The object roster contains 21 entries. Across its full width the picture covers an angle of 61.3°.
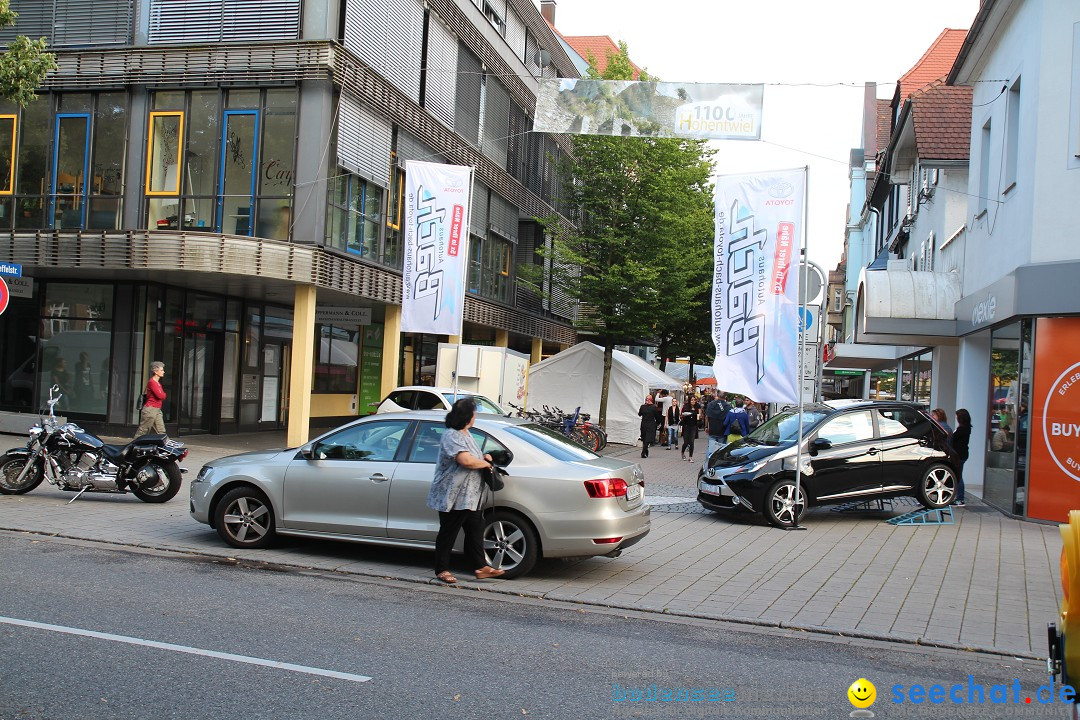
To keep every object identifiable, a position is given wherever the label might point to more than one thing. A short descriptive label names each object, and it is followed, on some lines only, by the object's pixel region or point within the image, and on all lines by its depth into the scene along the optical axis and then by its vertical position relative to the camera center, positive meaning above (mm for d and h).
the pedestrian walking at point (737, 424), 17062 -826
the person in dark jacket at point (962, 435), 15273 -724
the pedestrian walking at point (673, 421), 28500 -1389
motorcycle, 11828 -1556
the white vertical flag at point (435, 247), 14656 +1901
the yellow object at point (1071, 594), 3449 -756
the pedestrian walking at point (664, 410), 29156 -1102
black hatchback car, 12242 -1084
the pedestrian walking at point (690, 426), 23875 -1272
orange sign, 12680 -356
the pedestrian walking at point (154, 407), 13914 -897
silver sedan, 8070 -1218
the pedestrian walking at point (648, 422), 23875 -1219
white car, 18781 -743
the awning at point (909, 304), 17922 +1693
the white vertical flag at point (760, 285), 12211 +1314
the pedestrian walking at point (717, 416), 19562 -815
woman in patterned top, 7801 -1013
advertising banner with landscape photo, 13766 +4181
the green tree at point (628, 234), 27438 +4361
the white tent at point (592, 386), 28016 -437
